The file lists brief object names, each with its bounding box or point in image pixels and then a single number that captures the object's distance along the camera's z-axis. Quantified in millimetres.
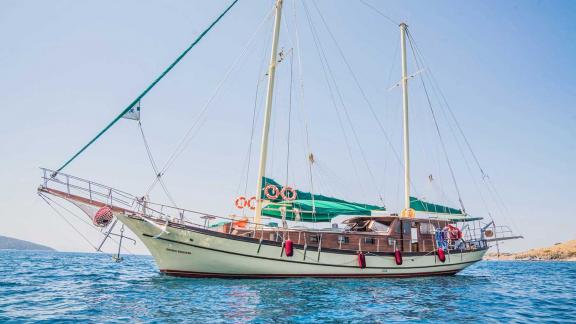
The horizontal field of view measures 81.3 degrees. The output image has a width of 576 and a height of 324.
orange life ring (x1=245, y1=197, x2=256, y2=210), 17359
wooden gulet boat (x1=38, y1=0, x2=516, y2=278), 14453
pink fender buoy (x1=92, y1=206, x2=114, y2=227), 13445
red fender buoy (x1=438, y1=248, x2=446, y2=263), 19750
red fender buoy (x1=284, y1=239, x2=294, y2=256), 15375
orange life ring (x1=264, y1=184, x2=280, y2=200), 17266
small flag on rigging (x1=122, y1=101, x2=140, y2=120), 13064
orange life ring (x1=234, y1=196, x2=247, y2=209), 17359
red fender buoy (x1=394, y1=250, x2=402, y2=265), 18062
